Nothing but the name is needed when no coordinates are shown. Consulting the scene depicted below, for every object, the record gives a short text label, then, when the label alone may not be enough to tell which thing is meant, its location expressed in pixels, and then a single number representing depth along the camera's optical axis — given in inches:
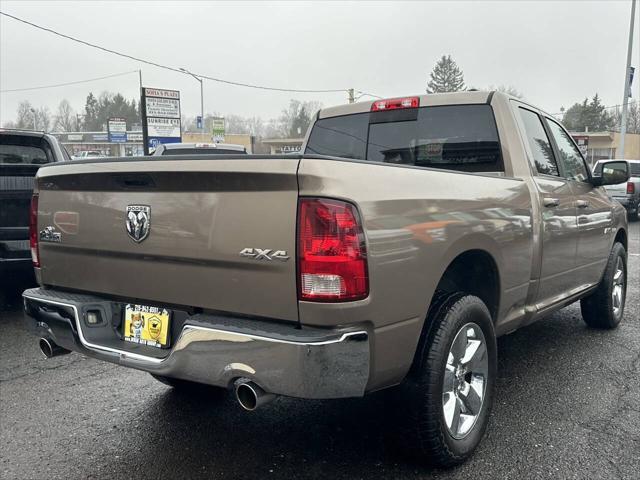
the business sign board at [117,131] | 2746.1
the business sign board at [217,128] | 1628.9
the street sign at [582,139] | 1411.7
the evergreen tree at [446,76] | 3144.7
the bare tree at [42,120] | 3735.0
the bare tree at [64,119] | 4067.4
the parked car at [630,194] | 622.5
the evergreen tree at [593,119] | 2687.0
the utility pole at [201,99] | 1672.6
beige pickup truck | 82.2
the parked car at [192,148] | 381.4
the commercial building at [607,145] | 1781.5
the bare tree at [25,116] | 3668.3
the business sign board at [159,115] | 748.6
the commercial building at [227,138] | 2351.1
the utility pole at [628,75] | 959.0
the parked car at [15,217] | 206.1
